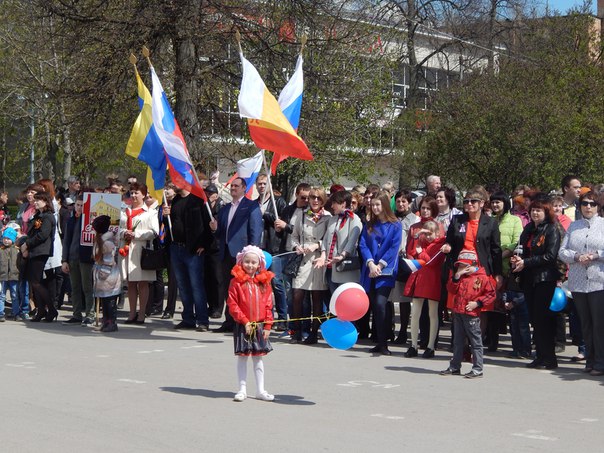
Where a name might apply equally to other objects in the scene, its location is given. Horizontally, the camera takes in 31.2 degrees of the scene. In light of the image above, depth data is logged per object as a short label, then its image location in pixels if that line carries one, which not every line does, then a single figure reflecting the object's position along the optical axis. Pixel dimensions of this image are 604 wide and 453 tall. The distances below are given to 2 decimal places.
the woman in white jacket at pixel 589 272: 10.88
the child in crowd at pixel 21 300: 15.66
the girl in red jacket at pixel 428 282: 12.07
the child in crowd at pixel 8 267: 15.52
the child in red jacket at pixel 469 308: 10.59
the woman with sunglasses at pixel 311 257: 13.03
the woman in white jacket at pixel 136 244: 14.80
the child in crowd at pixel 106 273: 13.95
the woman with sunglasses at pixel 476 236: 11.26
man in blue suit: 13.52
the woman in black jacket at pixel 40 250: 15.17
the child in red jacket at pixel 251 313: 9.14
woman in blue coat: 12.29
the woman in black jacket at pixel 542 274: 11.38
